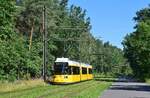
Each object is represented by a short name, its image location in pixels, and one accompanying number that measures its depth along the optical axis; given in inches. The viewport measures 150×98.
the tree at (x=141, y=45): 1820.0
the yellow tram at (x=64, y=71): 1577.3
